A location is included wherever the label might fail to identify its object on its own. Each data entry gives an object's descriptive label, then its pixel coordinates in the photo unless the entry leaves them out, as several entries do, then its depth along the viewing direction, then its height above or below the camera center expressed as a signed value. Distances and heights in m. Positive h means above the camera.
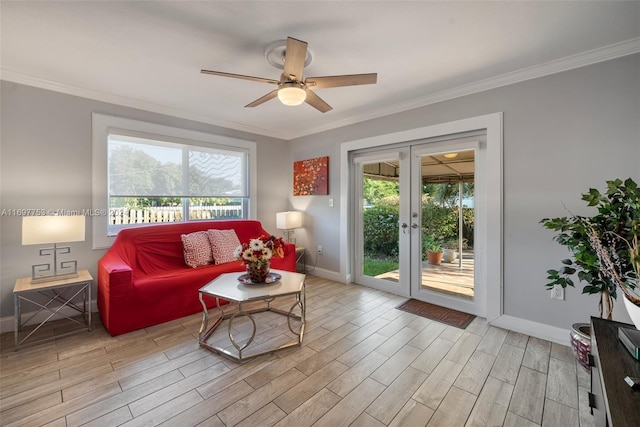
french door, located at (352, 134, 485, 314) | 3.09 -0.08
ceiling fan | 1.87 +1.00
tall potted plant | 1.60 -0.18
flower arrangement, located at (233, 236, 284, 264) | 2.42 -0.36
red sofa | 2.53 -0.70
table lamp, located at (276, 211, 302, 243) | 4.37 -0.14
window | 3.15 +0.49
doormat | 2.85 -1.14
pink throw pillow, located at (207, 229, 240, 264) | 3.48 -0.44
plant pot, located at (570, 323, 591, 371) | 1.88 -0.93
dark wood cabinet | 0.81 -0.59
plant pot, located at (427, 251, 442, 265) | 3.35 -0.57
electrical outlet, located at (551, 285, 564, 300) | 2.39 -0.72
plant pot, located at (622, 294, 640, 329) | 1.08 -0.40
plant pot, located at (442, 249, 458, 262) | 3.23 -0.52
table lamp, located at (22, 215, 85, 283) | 2.36 -0.22
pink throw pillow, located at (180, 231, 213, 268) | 3.34 -0.48
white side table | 2.33 -0.87
